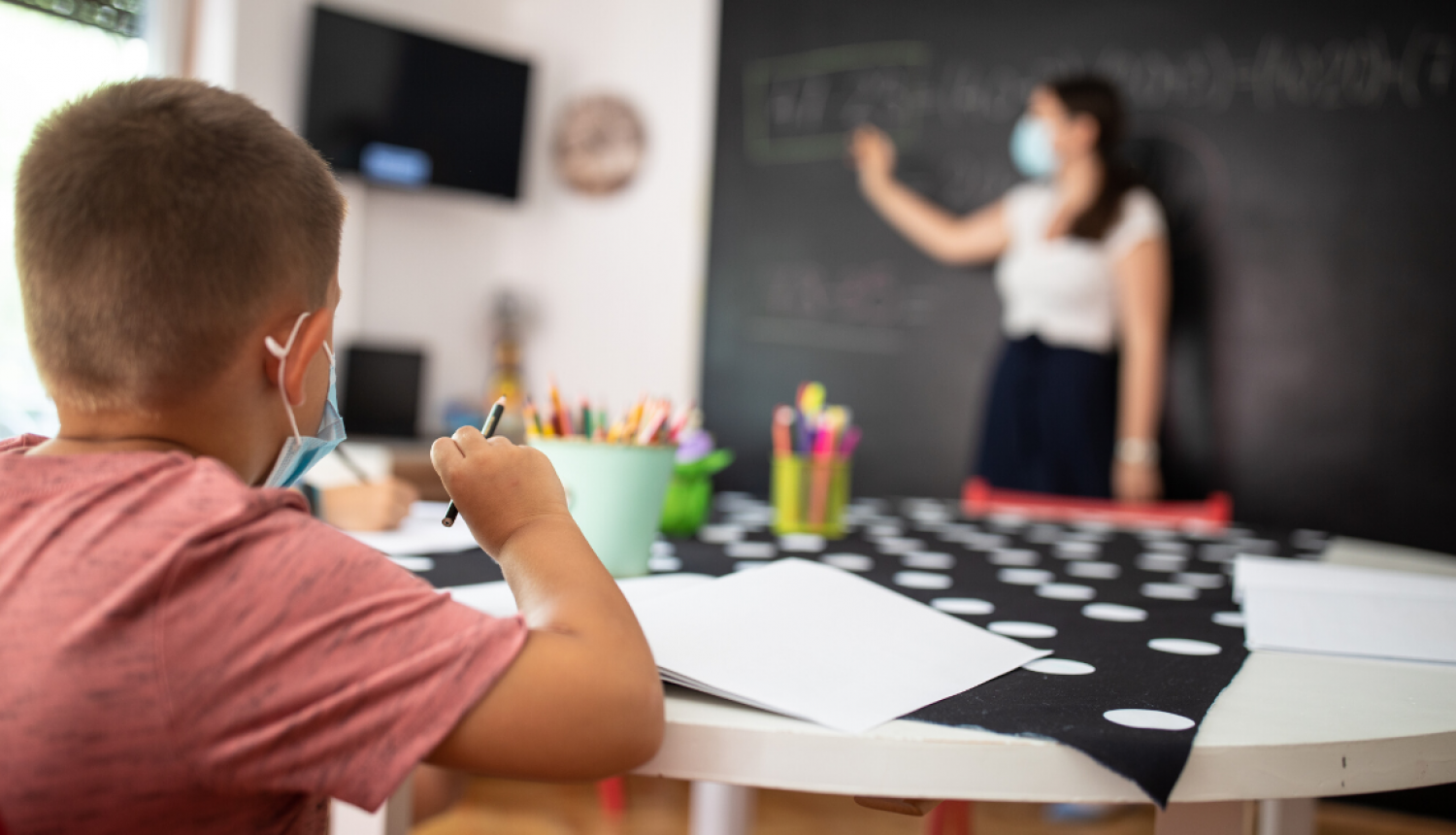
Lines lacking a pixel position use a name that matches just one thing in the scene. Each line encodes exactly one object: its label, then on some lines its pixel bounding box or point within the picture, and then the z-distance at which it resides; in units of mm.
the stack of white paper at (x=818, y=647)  532
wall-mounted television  2895
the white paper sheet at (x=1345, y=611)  703
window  2275
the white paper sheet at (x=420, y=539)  920
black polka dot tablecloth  515
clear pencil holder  1217
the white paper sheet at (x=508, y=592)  685
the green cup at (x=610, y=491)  836
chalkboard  2152
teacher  2316
